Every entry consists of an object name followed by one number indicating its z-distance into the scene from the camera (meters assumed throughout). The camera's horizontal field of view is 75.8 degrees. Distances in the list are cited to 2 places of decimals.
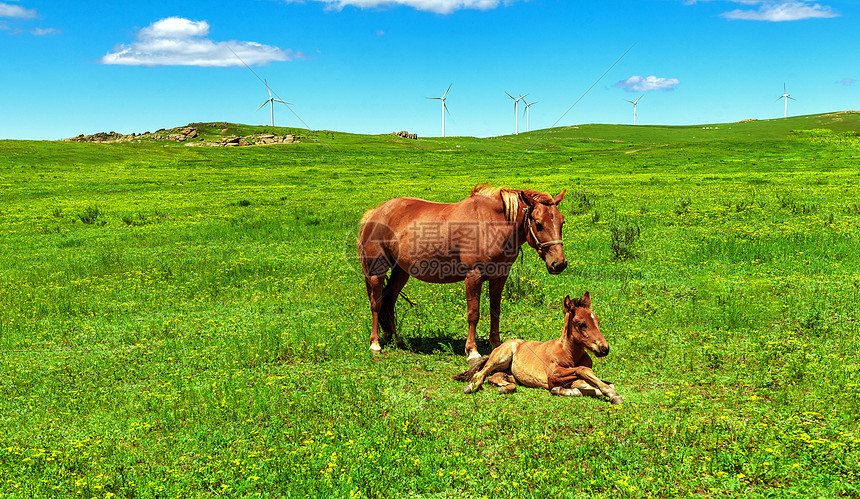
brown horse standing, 8.66
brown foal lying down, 7.49
